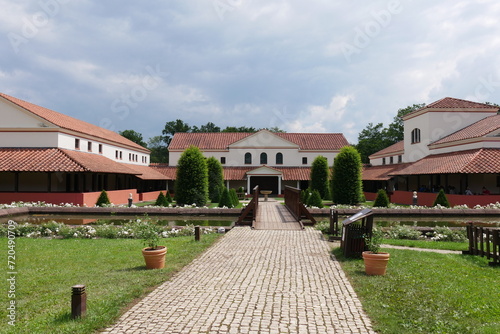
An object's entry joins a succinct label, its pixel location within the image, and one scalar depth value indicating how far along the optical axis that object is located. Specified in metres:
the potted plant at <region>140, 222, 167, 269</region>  7.99
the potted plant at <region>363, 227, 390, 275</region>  7.53
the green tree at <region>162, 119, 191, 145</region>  81.44
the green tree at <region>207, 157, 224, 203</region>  34.06
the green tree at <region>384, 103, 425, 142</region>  66.12
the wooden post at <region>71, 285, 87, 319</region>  5.03
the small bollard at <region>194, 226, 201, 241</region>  11.92
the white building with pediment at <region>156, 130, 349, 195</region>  45.59
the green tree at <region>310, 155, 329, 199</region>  36.84
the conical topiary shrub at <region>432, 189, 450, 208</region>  23.17
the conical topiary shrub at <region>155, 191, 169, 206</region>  26.61
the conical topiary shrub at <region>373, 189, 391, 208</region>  24.06
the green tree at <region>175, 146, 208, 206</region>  27.31
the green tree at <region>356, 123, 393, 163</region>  66.94
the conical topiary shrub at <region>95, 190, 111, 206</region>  25.18
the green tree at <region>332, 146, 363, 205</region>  29.00
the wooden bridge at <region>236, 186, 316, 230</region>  15.52
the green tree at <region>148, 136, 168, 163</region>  86.72
